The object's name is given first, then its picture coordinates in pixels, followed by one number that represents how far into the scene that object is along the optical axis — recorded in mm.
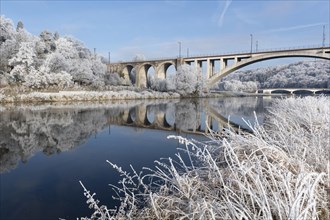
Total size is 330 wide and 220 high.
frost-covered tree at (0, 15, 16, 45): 38350
